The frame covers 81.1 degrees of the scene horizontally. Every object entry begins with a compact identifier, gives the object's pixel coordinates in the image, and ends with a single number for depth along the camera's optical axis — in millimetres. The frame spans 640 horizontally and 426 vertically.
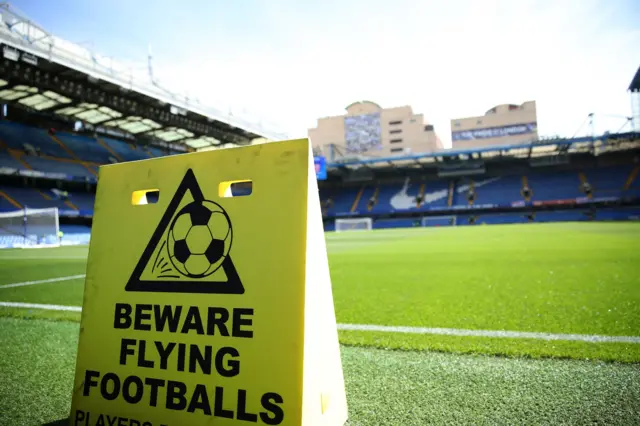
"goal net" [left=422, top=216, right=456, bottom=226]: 33844
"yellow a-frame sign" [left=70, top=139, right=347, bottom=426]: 915
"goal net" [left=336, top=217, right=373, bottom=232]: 32222
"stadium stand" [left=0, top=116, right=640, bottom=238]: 24375
